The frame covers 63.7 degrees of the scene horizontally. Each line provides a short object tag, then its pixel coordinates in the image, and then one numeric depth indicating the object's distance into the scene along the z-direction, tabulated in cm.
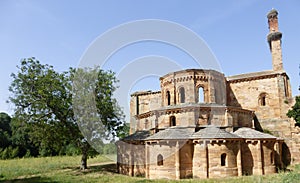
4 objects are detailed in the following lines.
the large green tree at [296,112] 2324
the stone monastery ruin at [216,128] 1892
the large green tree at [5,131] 4589
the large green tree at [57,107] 1952
